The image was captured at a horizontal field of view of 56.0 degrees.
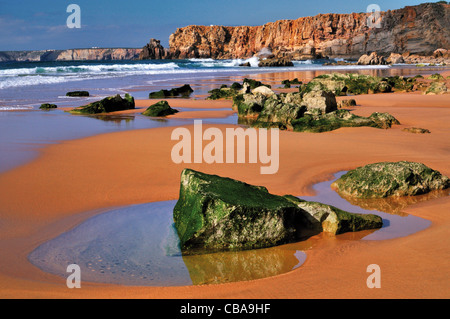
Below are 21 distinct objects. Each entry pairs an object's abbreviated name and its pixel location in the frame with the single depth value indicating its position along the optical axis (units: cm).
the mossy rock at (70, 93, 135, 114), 1413
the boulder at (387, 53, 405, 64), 7620
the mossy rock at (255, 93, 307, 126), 1133
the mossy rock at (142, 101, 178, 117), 1346
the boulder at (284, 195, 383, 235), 435
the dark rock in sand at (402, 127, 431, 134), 989
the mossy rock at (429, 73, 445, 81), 2695
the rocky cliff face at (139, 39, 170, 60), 13912
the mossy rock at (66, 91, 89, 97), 1933
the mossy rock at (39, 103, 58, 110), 1481
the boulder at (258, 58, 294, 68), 7188
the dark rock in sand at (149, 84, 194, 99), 1962
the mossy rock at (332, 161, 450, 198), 547
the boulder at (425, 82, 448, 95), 1821
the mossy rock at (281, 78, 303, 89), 2406
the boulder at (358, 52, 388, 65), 6861
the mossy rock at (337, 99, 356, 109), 1525
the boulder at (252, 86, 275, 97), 1685
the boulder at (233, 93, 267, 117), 1330
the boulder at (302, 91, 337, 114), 1280
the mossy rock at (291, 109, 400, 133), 1043
